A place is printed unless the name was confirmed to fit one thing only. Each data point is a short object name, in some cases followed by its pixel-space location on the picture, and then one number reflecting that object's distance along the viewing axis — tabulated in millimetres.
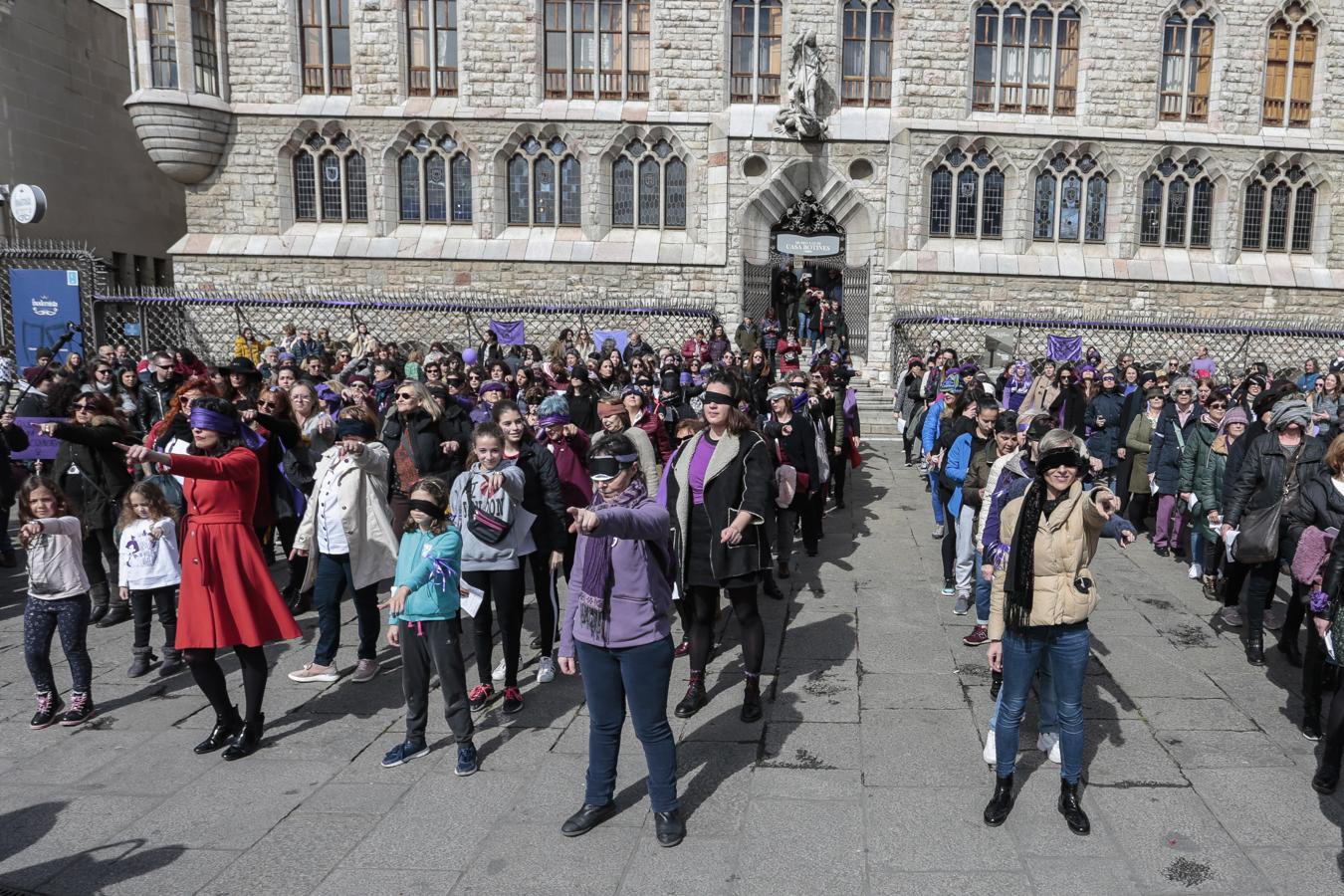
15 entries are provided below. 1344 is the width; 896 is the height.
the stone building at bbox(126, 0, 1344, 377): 20875
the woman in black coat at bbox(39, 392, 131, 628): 7125
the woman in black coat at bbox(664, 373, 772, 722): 5125
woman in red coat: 4746
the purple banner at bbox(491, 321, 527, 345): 18828
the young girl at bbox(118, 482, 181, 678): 5801
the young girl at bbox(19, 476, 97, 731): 5277
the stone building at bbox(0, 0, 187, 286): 20219
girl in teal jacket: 4633
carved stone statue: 20141
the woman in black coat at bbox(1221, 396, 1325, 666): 6090
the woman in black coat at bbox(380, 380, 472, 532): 6707
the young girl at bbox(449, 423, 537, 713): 5098
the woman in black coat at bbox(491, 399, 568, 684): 5660
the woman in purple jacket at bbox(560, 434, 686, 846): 3875
